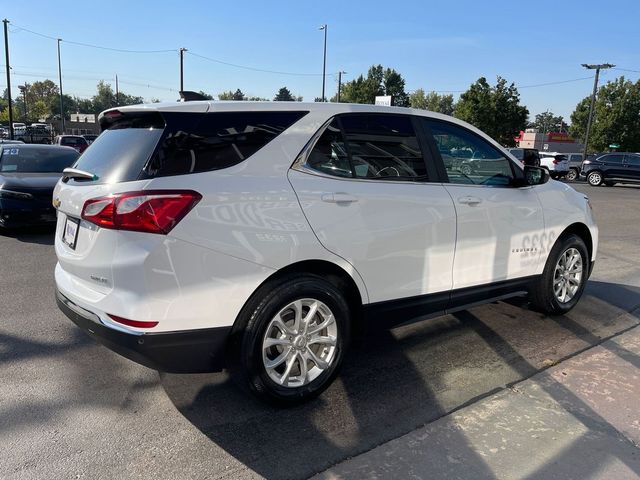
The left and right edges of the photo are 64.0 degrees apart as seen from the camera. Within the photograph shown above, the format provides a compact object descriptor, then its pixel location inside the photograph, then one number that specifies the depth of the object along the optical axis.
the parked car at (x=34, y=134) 43.93
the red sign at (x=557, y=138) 87.75
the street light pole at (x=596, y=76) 35.64
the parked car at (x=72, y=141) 28.43
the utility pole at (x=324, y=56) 37.76
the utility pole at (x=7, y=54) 35.31
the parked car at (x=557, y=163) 30.25
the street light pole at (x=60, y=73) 57.71
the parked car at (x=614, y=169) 24.86
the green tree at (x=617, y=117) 43.66
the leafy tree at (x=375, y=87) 56.38
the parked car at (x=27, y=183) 8.02
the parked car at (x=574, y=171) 31.28
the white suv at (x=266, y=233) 2.63
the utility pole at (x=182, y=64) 43.82
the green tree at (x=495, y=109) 42.53
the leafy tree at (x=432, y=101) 86.13
